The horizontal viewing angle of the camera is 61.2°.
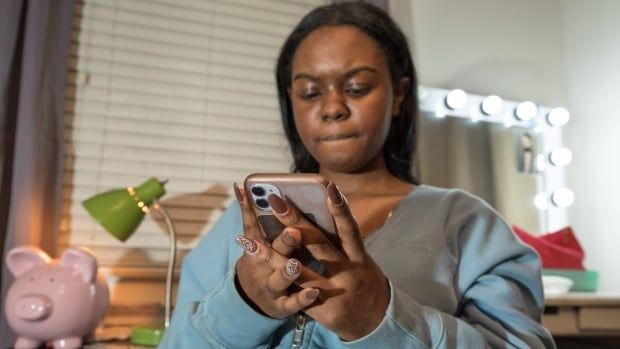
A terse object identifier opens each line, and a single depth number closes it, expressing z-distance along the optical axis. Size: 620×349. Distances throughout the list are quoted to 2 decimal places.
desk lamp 1.09
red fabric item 1.50
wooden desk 1.22
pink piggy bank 0.96
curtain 1.11
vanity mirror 1.63
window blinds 1.32
